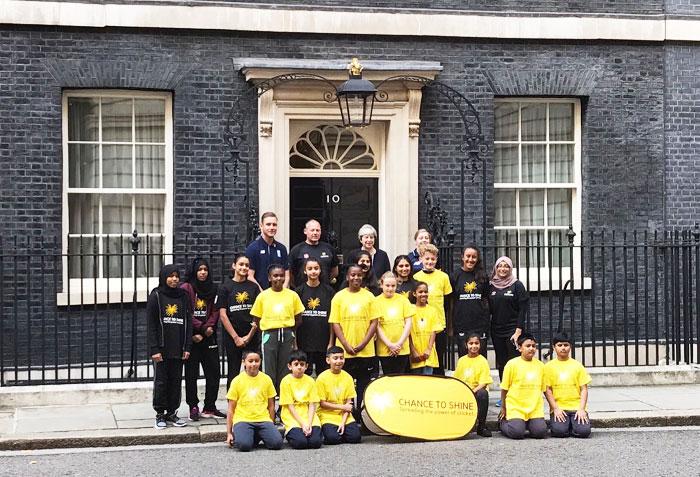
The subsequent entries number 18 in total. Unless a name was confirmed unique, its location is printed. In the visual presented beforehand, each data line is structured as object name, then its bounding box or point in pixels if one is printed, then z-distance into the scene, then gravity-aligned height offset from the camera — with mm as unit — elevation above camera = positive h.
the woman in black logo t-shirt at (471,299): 11461 -628
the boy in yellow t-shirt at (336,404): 9977 -1455
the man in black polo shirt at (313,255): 11383 -187
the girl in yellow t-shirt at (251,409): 9711 -1466
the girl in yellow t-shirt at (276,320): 10461 -759
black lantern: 12359 +1535
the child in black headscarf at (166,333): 10297 -868
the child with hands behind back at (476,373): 10391 -1260
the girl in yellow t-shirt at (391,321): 10672 -788
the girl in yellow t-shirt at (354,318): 10602 -753
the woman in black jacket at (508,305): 11539 -689
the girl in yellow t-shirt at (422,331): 10945 -902
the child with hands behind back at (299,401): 9812 -1414
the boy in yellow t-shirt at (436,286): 11289 -488
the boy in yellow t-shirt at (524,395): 10211 -1419
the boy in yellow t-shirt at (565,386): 10281 -1349
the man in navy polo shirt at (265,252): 11461 -160
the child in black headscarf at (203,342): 10734 -992
